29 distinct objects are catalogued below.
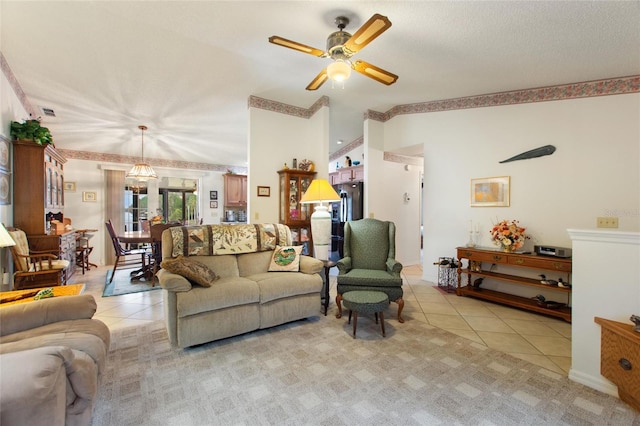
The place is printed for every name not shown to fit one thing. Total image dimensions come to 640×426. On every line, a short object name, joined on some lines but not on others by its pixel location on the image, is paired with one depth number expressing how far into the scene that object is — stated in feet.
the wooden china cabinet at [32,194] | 10.94
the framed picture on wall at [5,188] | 9.66
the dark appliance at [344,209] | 16.94
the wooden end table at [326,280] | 10.01
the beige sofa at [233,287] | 7.48
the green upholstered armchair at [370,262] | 9.50
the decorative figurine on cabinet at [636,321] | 5.24
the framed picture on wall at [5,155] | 9.59
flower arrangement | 11.05
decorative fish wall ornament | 10.94
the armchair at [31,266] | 9.90
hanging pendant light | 16.66
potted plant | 10.66
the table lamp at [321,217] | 10.80
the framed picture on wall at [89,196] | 19.33
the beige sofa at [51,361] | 2.68
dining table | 14.05
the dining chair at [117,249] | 14.60
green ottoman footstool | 8.05
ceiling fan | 6.16
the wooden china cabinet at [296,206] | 13.88
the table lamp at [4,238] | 5.25
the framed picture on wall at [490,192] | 12.06
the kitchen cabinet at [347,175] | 18.49
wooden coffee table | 5.85
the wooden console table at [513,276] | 9.82
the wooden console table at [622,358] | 5.16
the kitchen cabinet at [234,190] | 25.41
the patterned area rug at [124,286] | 12.70
